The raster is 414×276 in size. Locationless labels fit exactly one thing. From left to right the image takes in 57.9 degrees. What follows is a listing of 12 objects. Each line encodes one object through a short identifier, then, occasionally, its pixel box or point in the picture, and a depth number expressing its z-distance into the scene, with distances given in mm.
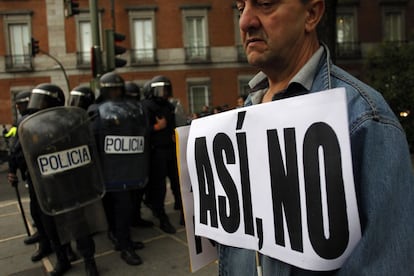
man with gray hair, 902
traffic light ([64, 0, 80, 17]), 8477
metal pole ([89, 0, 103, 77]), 7184
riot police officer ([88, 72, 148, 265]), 3959
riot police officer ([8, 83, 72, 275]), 3781
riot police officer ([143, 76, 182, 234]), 4980
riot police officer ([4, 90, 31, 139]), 5104
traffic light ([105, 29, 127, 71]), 6734
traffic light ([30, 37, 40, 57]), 17000
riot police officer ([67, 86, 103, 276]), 3600
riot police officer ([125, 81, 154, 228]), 5031
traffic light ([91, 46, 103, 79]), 6859
